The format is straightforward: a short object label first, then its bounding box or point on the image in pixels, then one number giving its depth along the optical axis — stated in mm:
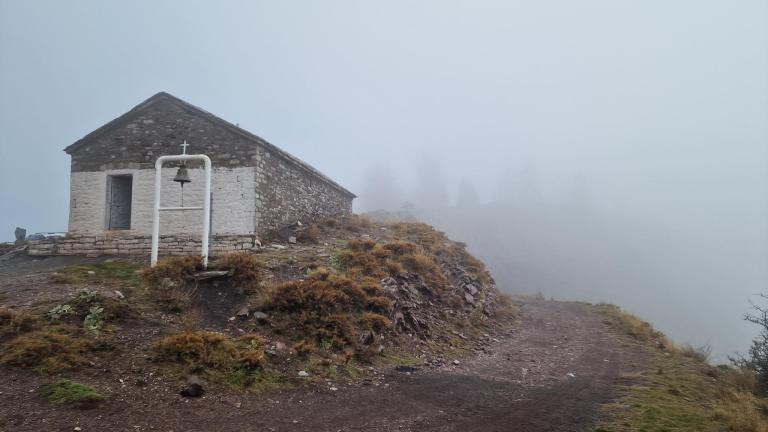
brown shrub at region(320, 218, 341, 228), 19938
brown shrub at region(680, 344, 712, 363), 12680
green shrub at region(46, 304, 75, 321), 7906
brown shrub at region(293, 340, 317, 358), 8203
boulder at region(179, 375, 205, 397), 6250
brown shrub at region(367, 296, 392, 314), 10531
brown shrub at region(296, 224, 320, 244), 17000
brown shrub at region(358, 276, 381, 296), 11062
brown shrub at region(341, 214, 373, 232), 20594
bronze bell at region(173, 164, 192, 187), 10945
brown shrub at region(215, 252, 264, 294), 10336
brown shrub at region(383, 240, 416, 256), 15055
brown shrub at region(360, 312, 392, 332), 9820
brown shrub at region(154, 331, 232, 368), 7129
